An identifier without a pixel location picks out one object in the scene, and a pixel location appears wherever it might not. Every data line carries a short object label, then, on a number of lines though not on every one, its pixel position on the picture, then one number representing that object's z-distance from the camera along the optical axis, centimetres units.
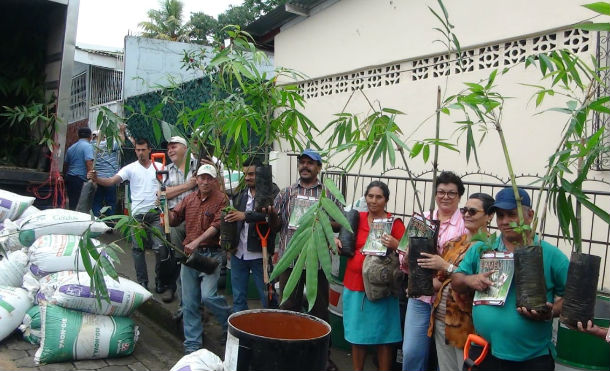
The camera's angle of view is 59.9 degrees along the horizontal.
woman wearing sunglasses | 323
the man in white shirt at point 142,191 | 586
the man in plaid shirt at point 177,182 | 533
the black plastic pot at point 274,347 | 228
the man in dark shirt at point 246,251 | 451
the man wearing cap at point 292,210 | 430
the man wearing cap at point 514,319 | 270
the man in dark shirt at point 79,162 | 784
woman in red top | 396
